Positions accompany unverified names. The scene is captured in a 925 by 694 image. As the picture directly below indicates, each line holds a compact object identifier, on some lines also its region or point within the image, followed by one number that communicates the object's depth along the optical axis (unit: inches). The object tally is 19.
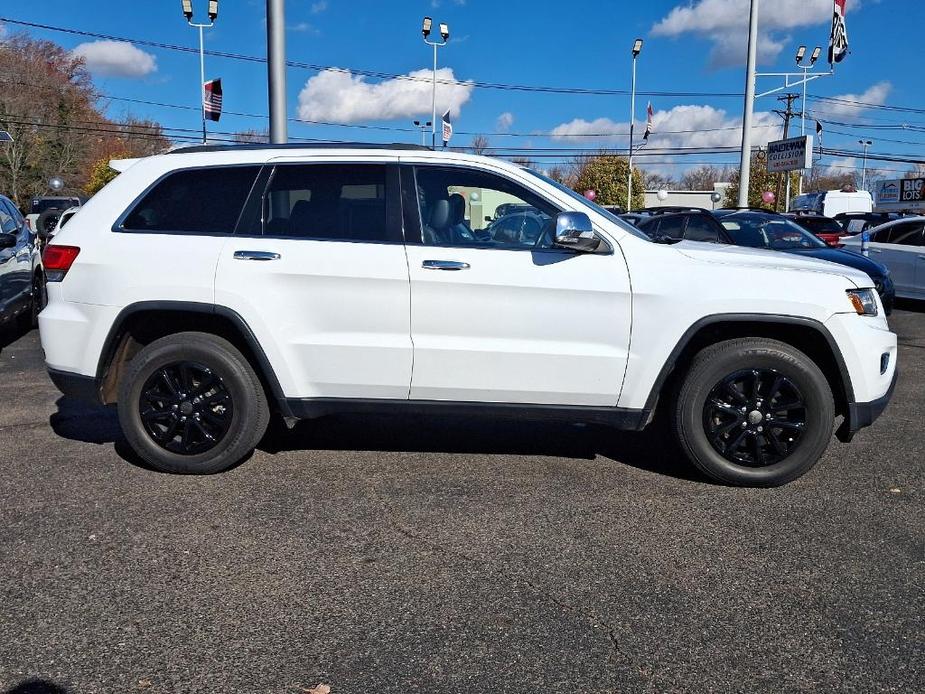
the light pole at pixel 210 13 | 1453.0
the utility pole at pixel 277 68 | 390.0
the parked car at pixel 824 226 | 766.5
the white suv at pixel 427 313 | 182.1
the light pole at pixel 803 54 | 1785.2
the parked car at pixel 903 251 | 540.1
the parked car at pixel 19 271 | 344.8
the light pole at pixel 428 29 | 1649.9
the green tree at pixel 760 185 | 2554.1
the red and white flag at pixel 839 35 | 1026.9
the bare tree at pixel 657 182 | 3876.5
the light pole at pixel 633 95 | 1963.6
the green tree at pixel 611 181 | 2443.4
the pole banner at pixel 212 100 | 1070.4
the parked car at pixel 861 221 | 743.5
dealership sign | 1160.8
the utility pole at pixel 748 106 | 833.5
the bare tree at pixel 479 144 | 2920.0
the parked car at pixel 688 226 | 495.2
